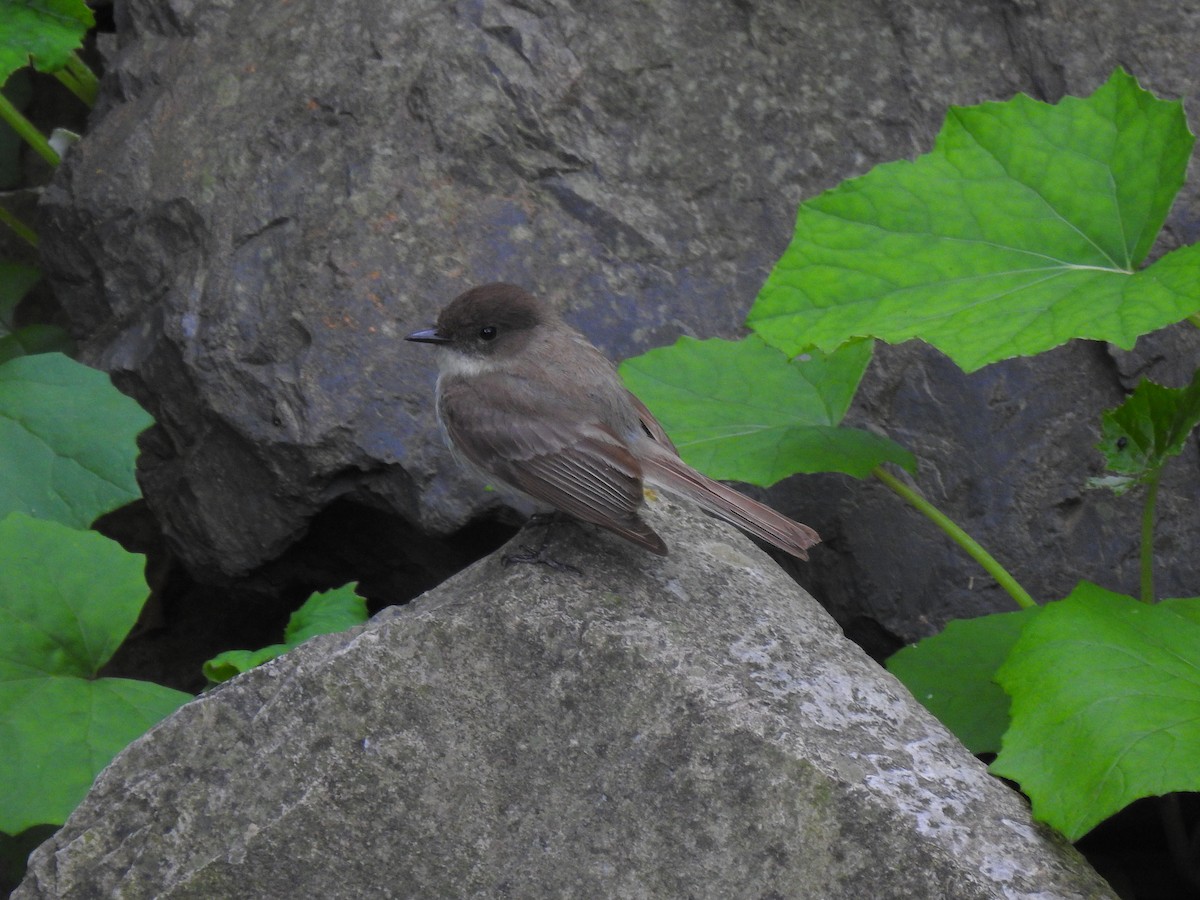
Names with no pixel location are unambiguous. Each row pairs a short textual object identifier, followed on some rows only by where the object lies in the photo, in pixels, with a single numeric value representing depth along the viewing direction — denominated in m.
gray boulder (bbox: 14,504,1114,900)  5.10
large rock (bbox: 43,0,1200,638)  8.53
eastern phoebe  6.86
